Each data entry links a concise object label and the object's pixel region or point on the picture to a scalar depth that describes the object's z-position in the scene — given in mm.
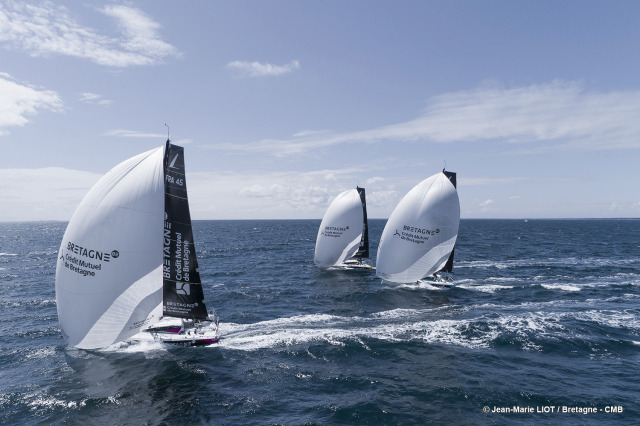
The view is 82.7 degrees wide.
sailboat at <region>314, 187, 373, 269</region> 56625
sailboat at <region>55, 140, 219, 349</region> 21250
